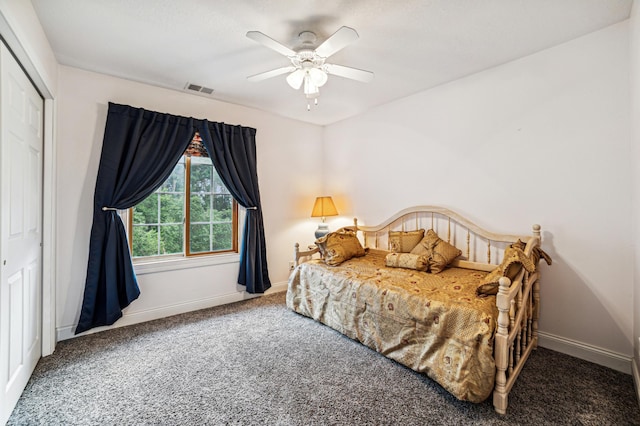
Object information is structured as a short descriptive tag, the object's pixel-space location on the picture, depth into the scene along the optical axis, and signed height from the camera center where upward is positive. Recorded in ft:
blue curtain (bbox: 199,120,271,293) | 11.49 +1.25
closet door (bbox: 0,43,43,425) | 5.26 -0.36
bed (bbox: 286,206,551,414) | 5.74 -2.11
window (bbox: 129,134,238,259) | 10.49 -0.09
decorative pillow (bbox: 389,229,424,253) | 10.41 -1.00
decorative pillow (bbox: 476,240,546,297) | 6.23 -1.23
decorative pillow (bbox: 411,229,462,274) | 9.22 -1.27
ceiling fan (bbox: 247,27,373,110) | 6.68 +3.71
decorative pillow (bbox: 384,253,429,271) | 9.32 -1.59
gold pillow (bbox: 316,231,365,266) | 10.64 -1.32
